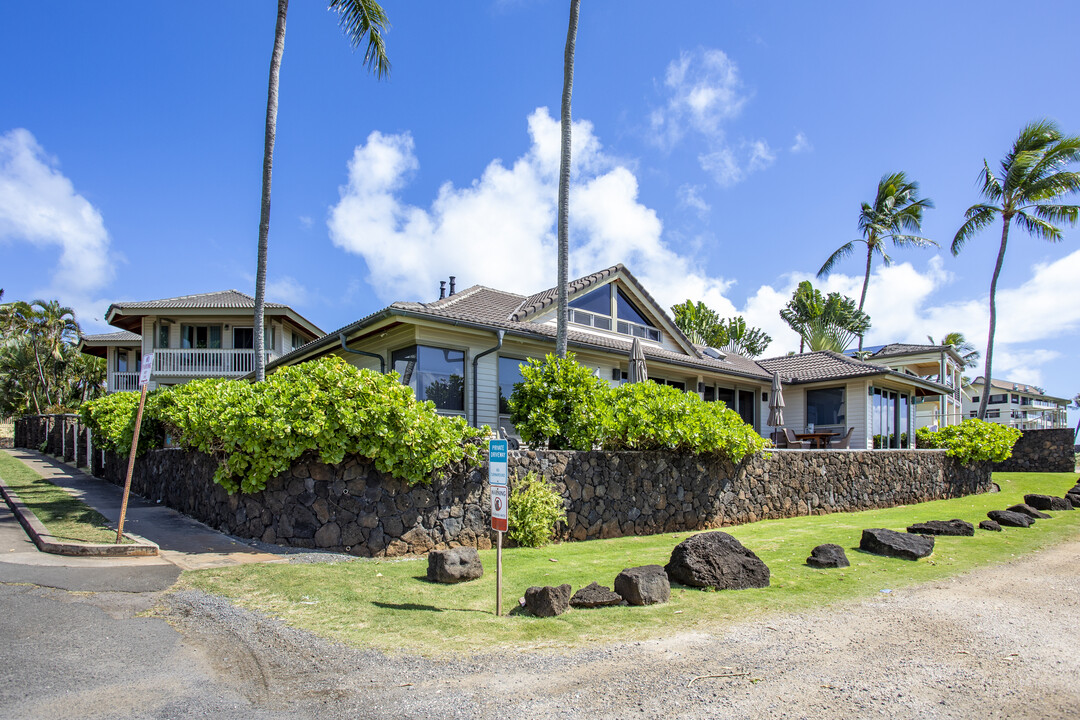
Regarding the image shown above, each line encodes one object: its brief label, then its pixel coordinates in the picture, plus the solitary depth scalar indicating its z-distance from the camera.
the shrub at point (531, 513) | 9.86
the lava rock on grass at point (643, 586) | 6.45
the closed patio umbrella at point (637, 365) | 15.05
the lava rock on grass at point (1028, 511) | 13.02
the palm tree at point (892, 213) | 34.12
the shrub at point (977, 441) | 20.48
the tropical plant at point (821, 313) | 41.38
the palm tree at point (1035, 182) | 27.14
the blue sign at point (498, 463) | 6.61
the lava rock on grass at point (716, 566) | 7.12
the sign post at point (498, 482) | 6.52
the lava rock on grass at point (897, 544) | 8.90
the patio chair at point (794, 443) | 19.94
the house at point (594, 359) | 13.98
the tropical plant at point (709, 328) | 40.94
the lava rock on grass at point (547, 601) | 6.05
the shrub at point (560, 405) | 11.37
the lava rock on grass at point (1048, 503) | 14.92
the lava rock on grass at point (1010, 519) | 12.07
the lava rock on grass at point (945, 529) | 10.91
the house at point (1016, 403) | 50.91
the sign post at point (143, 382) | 8.84
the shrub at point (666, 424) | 11.69
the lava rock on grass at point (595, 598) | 6.30
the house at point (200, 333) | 28.05
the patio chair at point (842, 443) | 20.19
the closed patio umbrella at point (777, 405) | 18.42
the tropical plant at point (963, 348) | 59.32
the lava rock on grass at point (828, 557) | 8.30
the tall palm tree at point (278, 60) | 13.89
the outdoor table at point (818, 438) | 19.98
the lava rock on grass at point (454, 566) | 7.46
